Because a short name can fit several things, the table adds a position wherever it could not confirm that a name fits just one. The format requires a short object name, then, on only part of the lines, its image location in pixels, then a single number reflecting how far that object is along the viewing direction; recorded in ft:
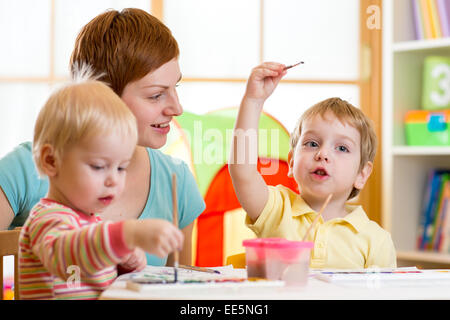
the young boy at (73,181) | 3.58
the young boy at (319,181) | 4.75
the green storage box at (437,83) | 8.91
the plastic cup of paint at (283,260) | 3.65
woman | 5.01
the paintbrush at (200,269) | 4.07
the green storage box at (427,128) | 8.72
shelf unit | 9.15
